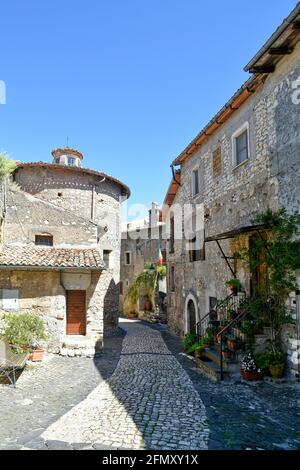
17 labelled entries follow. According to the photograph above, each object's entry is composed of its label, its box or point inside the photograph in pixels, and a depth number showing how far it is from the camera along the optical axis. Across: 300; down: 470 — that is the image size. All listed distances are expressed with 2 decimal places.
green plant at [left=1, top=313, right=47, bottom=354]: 10.02
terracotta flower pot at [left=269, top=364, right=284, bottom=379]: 7.87
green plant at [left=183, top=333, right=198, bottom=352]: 12.17
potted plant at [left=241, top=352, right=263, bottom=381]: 7.93
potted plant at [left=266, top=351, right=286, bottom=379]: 7.87
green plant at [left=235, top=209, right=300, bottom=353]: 7.91
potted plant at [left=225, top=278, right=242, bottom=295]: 10.28
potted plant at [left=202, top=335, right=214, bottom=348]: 10.48
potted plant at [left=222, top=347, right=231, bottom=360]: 8.78
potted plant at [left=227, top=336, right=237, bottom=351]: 8.65
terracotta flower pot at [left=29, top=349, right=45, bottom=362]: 10.53
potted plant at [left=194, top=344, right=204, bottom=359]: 10.34
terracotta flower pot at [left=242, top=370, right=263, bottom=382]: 7.93
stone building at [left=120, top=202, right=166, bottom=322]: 30.54
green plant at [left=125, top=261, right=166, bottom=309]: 26.34
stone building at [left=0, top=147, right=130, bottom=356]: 11.52
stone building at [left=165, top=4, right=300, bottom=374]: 8.25
